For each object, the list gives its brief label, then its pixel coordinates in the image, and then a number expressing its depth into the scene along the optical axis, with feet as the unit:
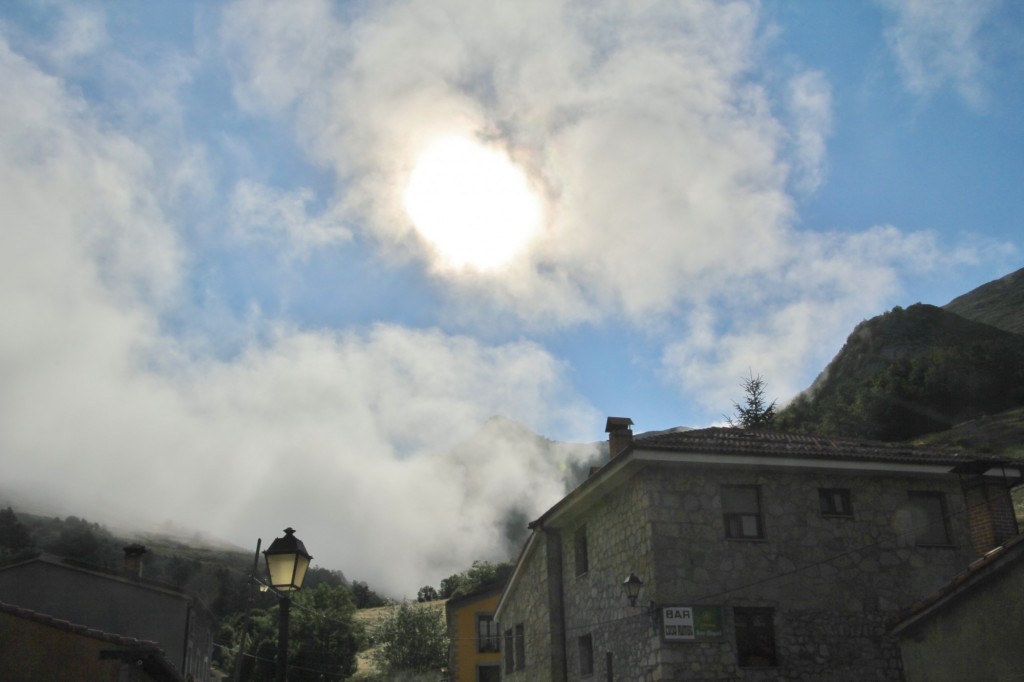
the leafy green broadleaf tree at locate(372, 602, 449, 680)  161.38
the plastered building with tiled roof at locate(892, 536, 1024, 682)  33.94
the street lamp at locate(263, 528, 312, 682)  27.66
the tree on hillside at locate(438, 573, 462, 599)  242.99
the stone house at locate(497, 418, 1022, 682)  50.52
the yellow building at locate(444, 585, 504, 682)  122.72
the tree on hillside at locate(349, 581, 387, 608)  283.18
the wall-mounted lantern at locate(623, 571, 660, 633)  51.55
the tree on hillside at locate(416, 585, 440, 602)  250.37
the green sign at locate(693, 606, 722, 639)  49.75
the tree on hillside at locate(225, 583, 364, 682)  158.71
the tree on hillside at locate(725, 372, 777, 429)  158.71
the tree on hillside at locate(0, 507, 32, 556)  209.38
